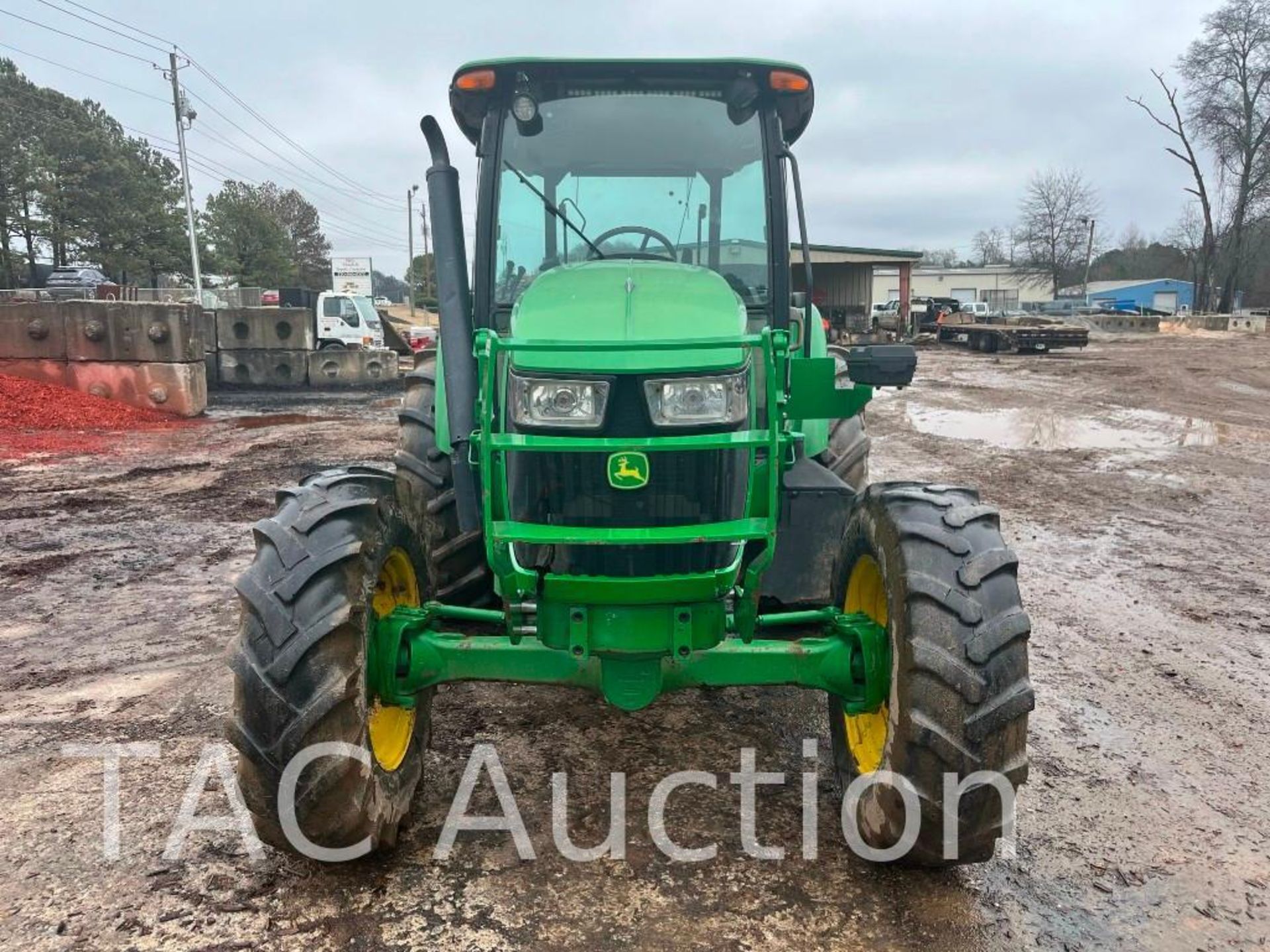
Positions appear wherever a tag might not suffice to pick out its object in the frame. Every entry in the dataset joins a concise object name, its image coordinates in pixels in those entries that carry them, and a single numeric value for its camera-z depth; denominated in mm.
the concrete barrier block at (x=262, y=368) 19672
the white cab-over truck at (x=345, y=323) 24891
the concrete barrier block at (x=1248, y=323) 39775
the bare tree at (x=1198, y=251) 50809
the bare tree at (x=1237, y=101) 45438
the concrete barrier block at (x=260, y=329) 19531
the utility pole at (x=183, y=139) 35312
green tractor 2703
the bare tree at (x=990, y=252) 101562
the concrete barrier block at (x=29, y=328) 13648
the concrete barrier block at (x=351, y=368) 20391
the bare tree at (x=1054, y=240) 72750
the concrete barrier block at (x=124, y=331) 13781
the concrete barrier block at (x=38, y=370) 13773
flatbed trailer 29594
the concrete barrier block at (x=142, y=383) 14000
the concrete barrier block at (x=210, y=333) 19297
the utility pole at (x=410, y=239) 67875
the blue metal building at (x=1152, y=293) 85188
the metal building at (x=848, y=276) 36062
